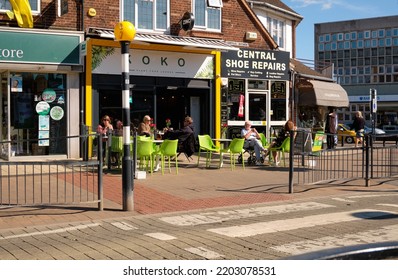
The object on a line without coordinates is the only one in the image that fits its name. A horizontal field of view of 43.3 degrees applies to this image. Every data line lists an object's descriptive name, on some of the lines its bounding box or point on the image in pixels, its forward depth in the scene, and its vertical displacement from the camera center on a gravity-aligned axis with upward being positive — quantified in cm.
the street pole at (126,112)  827 +24
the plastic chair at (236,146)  1404 -56
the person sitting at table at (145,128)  1463 -5
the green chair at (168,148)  1263 -57
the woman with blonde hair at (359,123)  2275 +14
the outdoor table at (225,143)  1852 -63
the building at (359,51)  6806 +1154
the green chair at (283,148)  1448 -64
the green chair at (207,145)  1429 -54
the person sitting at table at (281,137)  1466 -33
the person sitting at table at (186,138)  1423 -34
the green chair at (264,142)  1689 -54
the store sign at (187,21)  1741 +366
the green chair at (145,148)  1224 -53
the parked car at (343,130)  3326 -27
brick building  1528 +200
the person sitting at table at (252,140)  1529 -43
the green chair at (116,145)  1270 -48
